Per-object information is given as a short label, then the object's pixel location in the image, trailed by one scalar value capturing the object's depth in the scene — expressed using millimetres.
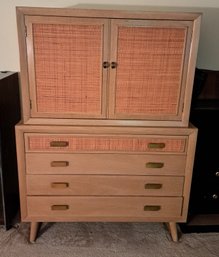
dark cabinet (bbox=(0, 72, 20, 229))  1652
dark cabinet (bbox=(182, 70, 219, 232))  1688
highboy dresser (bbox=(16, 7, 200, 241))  1392
